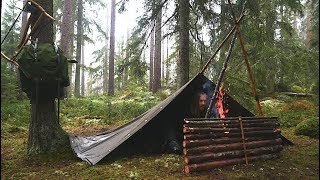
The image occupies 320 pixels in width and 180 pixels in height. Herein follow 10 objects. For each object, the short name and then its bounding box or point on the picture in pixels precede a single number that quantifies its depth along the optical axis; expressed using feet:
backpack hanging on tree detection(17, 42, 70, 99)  11.07
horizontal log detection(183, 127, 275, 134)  10.51
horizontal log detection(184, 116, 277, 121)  10.99
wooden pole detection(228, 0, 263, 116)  12.48
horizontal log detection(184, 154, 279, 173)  10.08
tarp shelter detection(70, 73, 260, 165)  12.33
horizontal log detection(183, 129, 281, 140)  10.45
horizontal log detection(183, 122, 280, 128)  10.76
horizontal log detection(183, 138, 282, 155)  10.27
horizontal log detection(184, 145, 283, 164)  10.20
